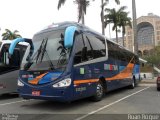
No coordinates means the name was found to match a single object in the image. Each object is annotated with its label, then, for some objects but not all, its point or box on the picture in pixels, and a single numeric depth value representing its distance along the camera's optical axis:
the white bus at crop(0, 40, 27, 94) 7.15
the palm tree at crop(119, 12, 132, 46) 27.64
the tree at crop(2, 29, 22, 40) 36.95
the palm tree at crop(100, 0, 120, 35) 18.01
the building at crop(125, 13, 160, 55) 63.00
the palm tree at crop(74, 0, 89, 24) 16.34
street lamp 13.88
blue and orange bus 5.19
